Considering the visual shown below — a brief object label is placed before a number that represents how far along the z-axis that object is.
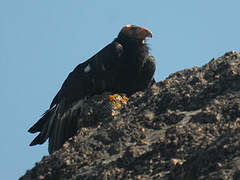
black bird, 26.64
